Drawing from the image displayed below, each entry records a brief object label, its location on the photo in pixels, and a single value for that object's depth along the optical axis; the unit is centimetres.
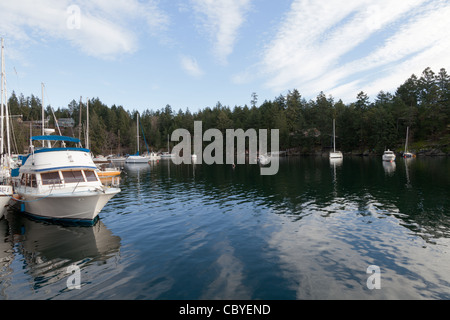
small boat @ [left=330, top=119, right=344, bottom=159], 9108
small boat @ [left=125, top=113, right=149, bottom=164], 10246
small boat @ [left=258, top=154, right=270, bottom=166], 7884
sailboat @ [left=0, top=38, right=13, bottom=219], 1992
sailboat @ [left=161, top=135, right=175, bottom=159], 13735
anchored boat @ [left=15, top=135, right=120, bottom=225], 1817
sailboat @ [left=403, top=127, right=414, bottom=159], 8551
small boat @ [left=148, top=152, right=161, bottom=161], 11758
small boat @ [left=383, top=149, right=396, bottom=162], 7333
